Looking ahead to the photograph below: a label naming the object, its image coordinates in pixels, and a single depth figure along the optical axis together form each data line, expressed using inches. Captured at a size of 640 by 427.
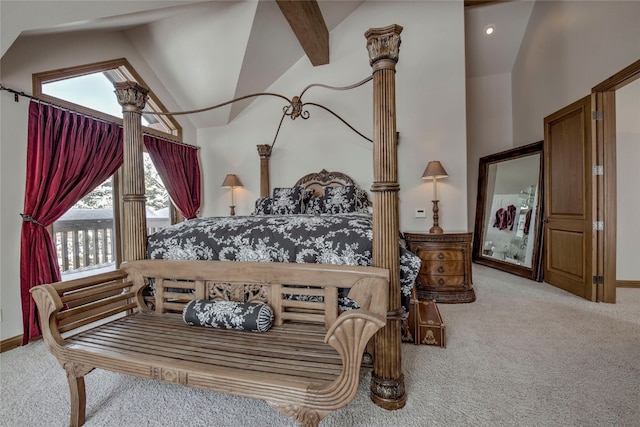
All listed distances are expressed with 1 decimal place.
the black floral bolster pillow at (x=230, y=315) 58.7
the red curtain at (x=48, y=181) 90.7
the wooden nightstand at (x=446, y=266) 114.6
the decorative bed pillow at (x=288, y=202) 131.8
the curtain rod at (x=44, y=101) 88.3
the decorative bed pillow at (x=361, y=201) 134.6
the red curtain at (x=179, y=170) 144.9
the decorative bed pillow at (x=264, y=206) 135.3
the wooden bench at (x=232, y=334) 41.8
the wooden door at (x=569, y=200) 112.4
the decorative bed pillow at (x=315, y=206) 132.3
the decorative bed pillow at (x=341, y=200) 128.7
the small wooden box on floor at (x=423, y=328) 80.0
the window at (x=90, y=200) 107.1
